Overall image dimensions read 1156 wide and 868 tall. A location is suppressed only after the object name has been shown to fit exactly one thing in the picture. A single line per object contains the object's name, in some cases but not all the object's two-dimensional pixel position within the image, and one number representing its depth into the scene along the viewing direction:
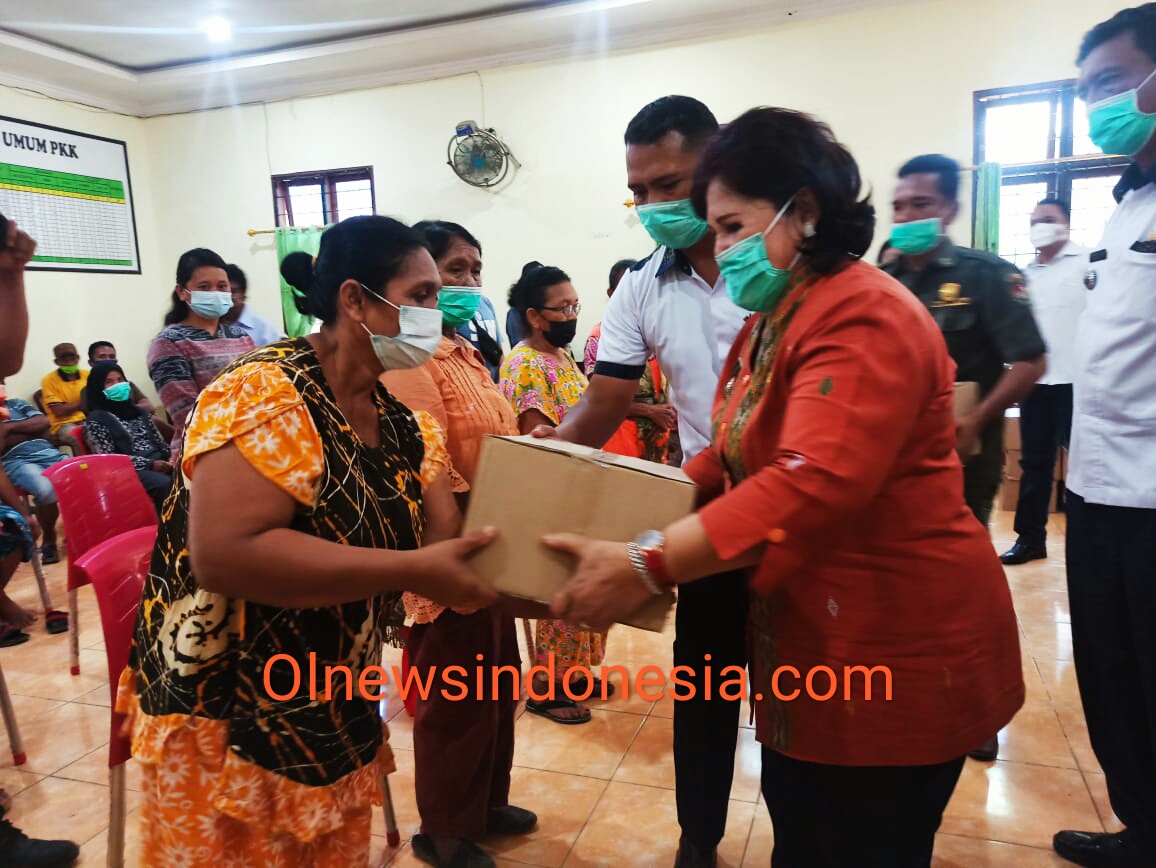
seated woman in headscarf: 4.55
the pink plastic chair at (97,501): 2.48
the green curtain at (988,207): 5.40
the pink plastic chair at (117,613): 1.73
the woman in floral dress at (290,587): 1.07
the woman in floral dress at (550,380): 2.62
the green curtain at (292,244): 7.13
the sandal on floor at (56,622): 3.60
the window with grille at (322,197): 7.12
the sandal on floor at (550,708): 2.64
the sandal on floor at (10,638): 3.45
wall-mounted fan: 6.52
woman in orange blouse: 1.87
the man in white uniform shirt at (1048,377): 4.14
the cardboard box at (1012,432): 4.94
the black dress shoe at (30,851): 1.93
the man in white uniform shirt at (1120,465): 1.64
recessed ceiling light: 5.88
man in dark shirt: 2.08
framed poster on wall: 6.40
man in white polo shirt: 1.56
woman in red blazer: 1.00
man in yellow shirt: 5.70
